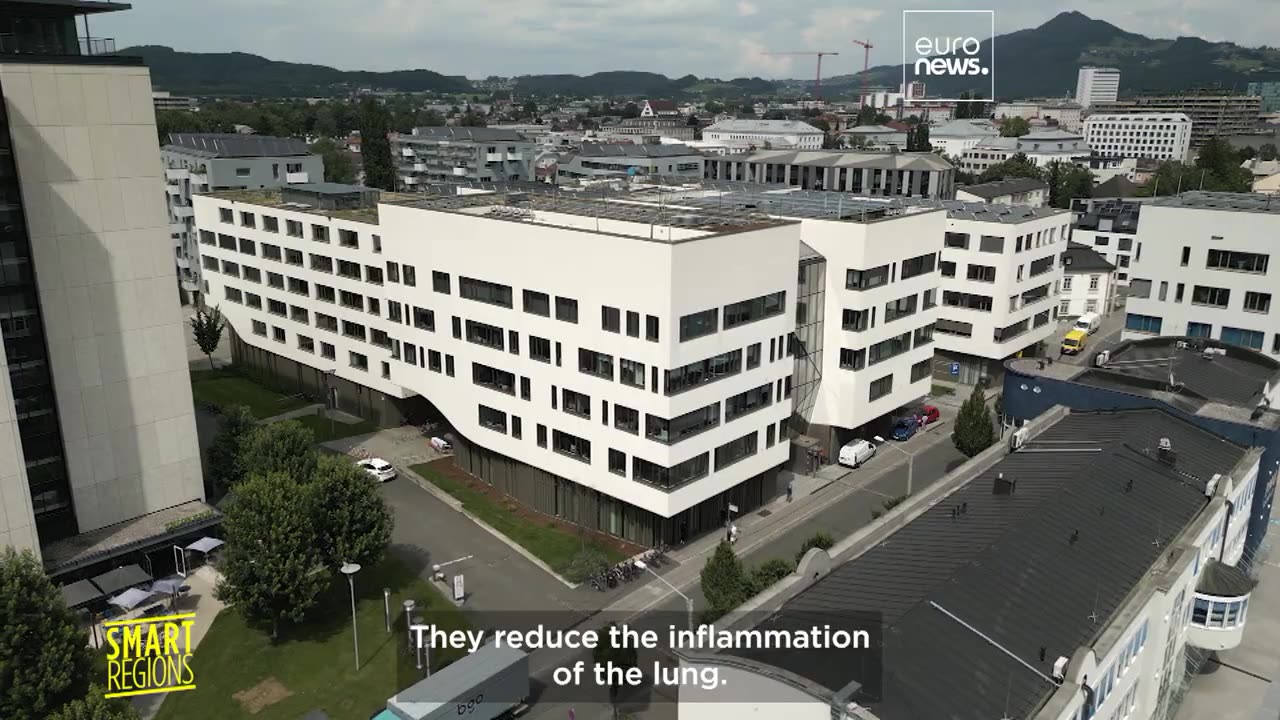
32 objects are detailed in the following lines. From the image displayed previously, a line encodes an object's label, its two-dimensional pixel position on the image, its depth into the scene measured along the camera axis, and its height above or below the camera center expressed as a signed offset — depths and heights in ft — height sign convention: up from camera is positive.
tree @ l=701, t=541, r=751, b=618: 125.70 -62.92
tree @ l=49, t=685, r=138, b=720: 91.15 -58.83
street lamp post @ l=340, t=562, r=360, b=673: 121.82 -59.08
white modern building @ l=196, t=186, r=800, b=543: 151.02 -37.33
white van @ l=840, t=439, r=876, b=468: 202.59 -71.01
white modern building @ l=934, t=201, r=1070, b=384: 250.78 -39.42
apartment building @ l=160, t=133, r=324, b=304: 325.42 -6.03
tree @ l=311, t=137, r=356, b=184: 541.67 -6.70
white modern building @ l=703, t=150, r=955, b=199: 361.92 -9.20
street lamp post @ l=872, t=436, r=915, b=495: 187.81 -73.09
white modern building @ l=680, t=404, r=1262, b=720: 78.12 -47.56
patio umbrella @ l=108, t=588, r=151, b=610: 134.62 -69.49
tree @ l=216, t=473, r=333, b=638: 128.16 -59.99
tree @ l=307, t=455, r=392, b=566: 138.72 -58.62
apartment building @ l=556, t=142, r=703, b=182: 492.54 -5.43
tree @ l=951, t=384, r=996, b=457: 193.67 -62.32
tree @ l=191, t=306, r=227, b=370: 263.29 -53.51
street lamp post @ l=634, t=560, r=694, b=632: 135.34 -75.10
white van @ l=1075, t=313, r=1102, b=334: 316.60 -63.87
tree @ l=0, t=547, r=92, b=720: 103.24 -60.47
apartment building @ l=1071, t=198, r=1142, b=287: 370.32 -36.60
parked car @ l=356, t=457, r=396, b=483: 193.36 -70.66
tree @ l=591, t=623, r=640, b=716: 119.34 -69.62
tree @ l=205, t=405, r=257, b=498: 165.48 -56.82
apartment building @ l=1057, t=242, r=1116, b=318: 339.57 -52.60
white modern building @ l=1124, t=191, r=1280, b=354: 213.66 -32.01
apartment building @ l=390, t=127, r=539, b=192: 511.40 -1.58
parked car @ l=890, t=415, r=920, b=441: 221.25 -71.05
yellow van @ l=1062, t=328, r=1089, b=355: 298.15 -66.36
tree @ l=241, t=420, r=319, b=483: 156.25 -54.96
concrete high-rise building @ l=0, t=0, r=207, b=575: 135.95 -25.94
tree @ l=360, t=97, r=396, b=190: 474.08 +2.37
